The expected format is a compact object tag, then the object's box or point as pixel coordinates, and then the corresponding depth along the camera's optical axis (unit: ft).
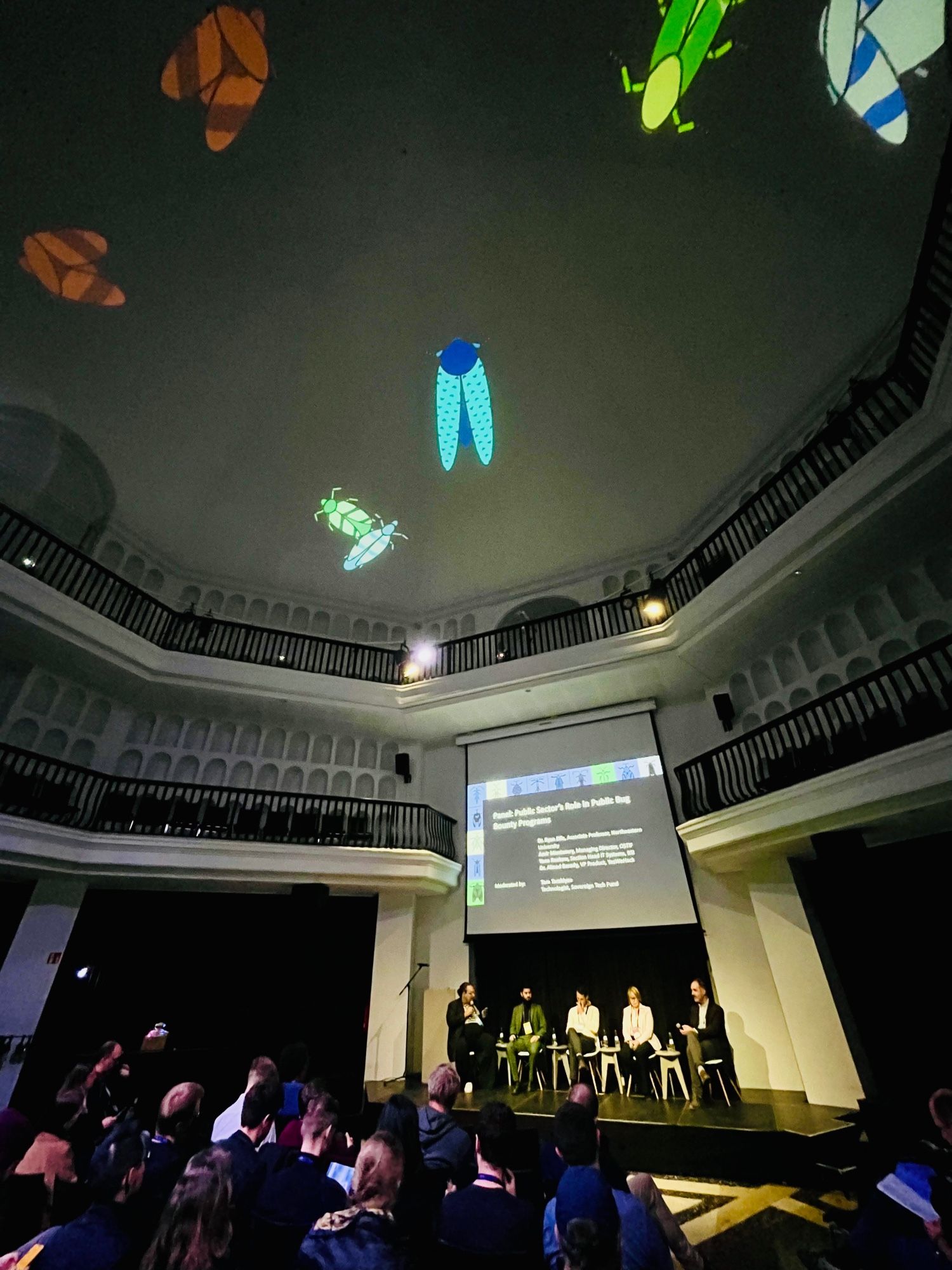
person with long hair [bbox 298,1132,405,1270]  4.87
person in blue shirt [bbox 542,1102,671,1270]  5.68
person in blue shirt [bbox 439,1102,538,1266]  5.96
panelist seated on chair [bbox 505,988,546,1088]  22.57
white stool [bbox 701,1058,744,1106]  19.07
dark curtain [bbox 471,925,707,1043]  24.16
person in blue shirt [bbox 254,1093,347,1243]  6.22
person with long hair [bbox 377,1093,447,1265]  6.91
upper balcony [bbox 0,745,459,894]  22.04
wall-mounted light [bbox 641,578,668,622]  28.09
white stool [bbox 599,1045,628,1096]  20.92
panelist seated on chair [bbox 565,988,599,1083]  21.71
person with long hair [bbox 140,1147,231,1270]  4.58
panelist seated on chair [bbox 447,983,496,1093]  21.71
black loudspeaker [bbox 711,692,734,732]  26.30
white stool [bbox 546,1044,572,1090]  22.14
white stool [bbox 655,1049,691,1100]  20.33
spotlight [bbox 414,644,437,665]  35.73
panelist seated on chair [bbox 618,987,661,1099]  20.59
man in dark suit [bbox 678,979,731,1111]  19.40
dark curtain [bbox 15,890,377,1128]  22.71
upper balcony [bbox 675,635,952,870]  15.71
